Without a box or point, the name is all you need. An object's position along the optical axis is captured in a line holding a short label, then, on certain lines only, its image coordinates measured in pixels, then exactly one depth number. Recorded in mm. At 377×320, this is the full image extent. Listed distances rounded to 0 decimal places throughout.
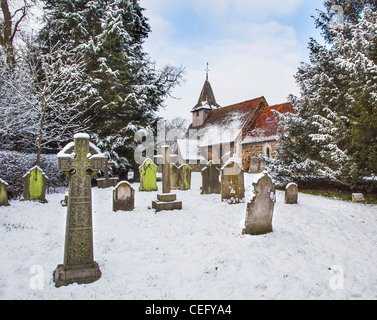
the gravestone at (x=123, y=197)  7262
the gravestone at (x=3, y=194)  7457
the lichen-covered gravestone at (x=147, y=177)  10766
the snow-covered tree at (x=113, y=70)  13938
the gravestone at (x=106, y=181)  12078
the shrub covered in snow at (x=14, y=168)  8922
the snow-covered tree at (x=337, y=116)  8984
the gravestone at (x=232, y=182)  8391
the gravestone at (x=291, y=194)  8250
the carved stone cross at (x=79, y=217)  3438
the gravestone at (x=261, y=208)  5309
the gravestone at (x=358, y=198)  8961
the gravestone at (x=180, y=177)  11289
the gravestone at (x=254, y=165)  19378
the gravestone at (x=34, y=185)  8180
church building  19719
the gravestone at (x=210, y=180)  10016
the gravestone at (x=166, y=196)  7367
